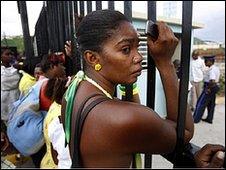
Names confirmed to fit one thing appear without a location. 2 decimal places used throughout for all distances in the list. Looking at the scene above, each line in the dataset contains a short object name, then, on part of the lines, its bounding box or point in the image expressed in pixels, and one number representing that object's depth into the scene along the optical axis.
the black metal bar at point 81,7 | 1.41
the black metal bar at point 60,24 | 1.97
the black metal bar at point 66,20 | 1.82
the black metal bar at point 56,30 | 2.14
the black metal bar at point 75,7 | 1.51
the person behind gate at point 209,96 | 4.06
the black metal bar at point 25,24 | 2.47
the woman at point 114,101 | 0.60
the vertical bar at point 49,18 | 2.33
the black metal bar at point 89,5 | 1.29
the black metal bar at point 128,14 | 0.89
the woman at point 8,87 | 2.72
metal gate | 0.67
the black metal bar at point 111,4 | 1.07
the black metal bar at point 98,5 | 1.13
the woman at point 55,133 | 1.28
